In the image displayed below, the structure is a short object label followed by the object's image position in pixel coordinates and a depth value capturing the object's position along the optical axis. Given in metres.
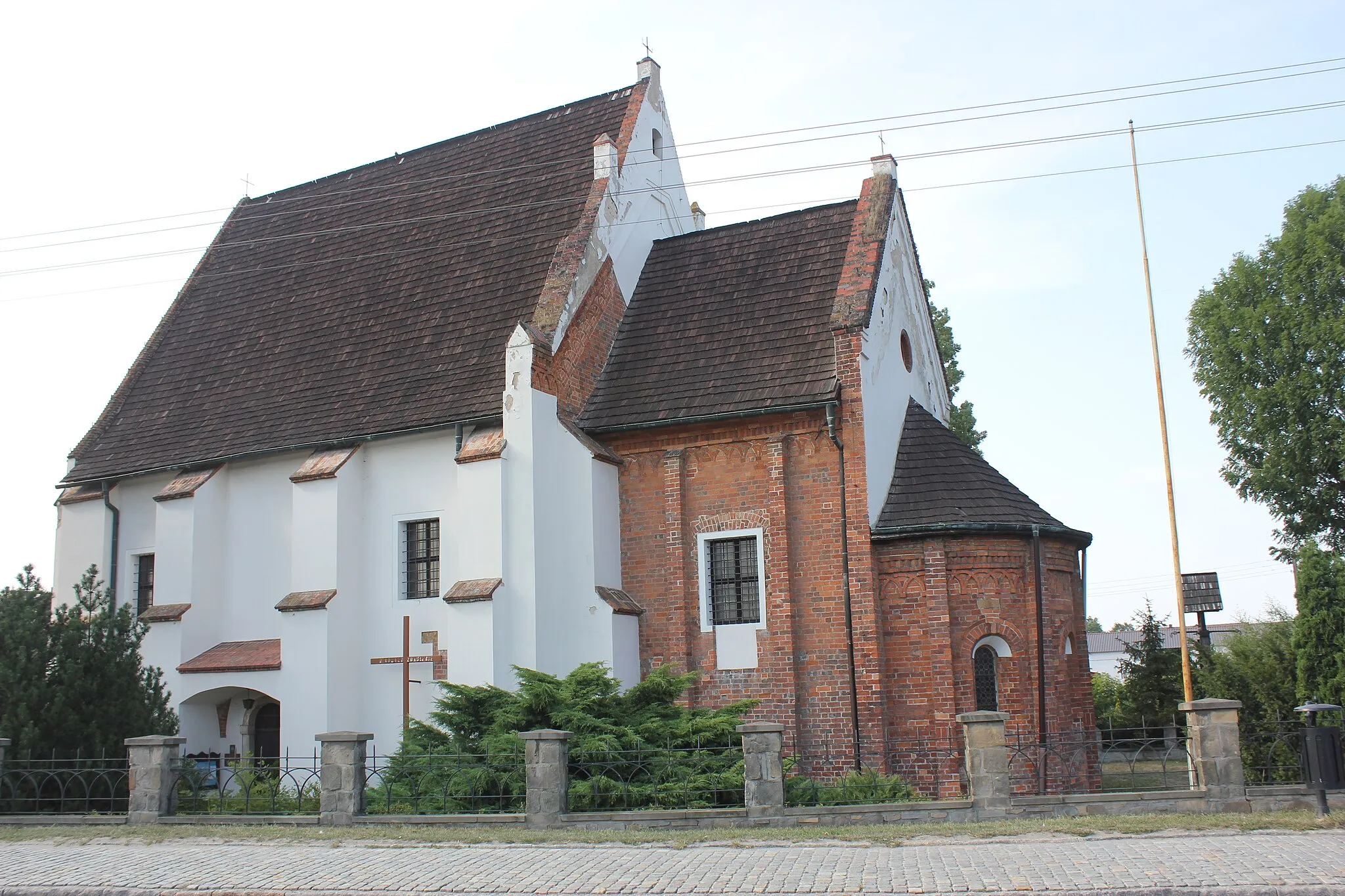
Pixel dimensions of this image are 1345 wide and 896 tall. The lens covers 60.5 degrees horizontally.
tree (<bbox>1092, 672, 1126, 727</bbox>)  31.05
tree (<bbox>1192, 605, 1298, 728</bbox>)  19.58
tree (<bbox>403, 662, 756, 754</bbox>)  14.30
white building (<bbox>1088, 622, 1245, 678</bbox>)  71.77
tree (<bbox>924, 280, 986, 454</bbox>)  28.95
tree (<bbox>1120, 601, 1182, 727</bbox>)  27.88
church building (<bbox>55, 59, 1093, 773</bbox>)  17.92
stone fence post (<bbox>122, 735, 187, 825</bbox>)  14.95
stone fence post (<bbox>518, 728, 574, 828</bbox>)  13.25
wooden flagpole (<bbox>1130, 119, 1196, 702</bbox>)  20.81
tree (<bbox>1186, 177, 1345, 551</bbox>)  29.17
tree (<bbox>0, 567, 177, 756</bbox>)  16.41
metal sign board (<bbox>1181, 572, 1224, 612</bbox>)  33.44
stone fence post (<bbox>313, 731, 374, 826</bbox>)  14.07
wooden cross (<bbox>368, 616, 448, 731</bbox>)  19.09
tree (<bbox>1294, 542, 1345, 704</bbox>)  16.77
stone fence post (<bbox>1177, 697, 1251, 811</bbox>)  12.62
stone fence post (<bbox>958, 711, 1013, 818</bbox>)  12.85
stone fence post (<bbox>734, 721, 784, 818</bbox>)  12.91
